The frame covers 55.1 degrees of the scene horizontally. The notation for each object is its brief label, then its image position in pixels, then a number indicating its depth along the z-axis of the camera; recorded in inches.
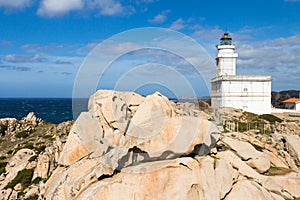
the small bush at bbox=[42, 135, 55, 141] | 1336.1
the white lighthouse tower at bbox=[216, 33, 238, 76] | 2129.7
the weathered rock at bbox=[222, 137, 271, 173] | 728.3
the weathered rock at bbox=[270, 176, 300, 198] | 663.1
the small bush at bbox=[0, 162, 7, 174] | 966.0
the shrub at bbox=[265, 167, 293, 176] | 738.3
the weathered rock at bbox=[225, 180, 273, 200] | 580.4
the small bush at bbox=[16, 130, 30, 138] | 1561.8
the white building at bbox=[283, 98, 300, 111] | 2420.4
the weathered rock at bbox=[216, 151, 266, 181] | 667.4
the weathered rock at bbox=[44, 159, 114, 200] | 593.0
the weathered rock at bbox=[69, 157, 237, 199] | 545.0
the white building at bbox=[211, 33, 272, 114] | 1991.9
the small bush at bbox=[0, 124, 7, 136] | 1643.7
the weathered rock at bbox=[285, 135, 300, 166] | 875.4
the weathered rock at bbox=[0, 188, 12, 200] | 758.2
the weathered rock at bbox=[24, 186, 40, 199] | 733.3
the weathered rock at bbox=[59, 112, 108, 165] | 729.2
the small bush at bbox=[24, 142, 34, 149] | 1207.9
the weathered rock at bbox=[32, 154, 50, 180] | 825.5
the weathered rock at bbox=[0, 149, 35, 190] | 863.7
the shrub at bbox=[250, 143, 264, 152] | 862.7
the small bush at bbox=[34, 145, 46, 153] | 1120.2
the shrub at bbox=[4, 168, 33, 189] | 812.7
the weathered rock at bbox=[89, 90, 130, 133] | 747.4
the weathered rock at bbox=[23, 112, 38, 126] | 1912.3
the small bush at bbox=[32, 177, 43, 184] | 801.7
